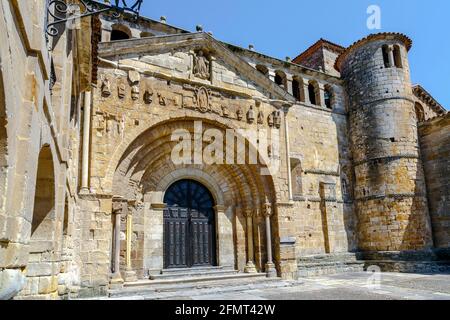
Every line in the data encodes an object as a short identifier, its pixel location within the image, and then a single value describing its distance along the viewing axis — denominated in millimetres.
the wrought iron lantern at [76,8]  4693
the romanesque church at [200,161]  3514
